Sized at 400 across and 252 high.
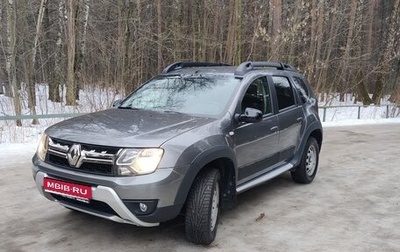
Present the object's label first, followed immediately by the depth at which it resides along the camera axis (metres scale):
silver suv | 3.58
